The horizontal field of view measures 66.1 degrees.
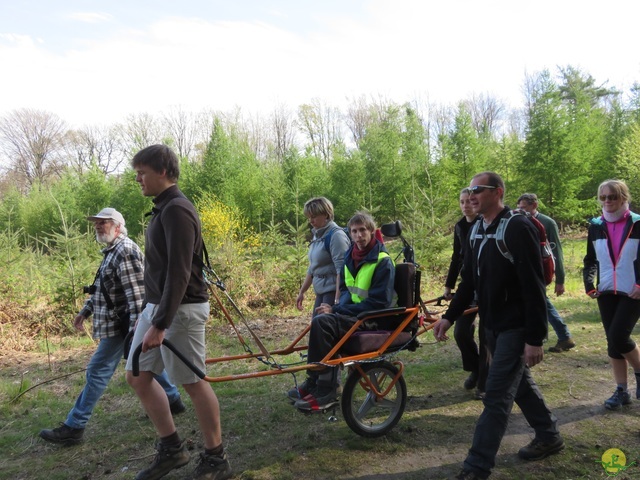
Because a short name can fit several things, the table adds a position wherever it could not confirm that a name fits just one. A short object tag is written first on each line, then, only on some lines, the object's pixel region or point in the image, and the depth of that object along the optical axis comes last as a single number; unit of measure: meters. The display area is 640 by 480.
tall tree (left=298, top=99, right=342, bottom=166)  43.17
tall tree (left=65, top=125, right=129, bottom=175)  45.75
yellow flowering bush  10.04
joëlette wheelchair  3.68
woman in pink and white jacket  4.05
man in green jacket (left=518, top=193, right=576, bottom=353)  5.81
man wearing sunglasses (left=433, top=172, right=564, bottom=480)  2.99
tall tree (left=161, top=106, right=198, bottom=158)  46.47
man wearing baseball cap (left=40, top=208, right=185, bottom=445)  4.07
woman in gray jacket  4.79
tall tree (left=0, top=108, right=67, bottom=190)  44.06
